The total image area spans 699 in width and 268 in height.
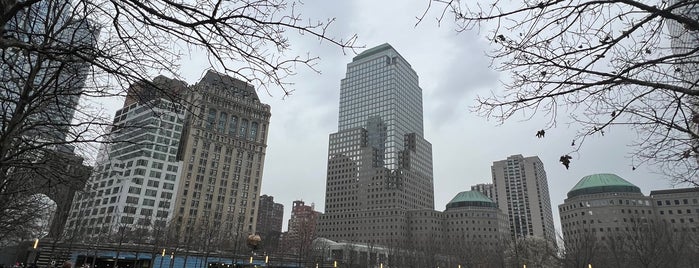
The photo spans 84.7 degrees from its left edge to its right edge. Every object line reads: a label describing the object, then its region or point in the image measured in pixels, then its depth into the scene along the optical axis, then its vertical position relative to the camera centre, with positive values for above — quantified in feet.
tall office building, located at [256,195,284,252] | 314.14 +9.63
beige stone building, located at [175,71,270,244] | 356.18 +81.59
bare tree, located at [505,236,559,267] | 187.24 +5.75
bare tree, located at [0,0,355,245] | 14.37 +8.24
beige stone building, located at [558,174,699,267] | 370.94 +61.58
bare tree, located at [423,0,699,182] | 15.87 +9.54
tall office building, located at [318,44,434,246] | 547.08 +103.09
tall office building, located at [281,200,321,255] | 336.51 +11.99
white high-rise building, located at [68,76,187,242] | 305.73 +46.84
